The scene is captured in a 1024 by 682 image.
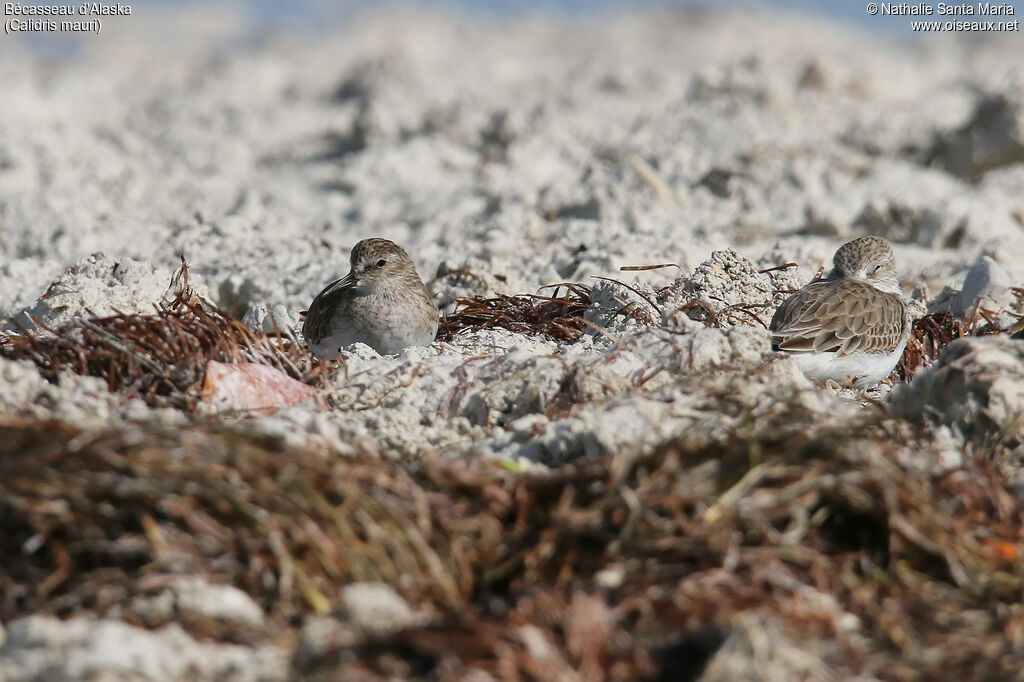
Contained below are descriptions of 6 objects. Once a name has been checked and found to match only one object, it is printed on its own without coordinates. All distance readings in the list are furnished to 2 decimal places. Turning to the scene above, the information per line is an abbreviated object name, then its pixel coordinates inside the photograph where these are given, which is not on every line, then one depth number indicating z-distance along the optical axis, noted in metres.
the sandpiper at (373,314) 12.45
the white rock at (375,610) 6.06
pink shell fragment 9.17
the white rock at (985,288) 14.11
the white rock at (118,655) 5.60
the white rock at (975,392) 8.54
